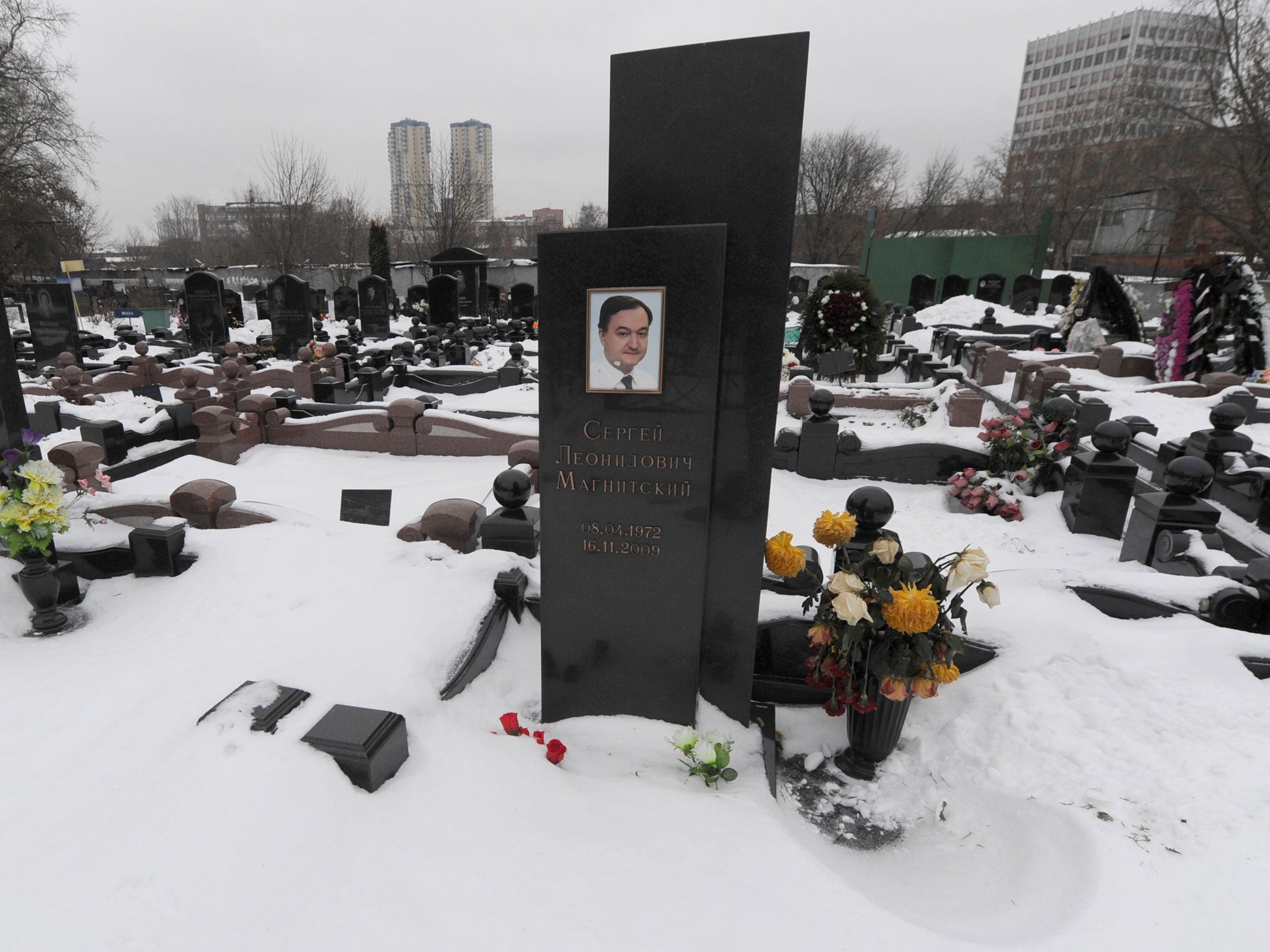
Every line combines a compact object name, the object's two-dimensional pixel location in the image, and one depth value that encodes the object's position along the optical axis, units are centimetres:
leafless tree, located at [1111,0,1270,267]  2066
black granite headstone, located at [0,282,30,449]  424
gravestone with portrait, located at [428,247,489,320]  2648
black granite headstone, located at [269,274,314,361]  1784
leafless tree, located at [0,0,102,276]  2189
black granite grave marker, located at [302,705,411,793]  257
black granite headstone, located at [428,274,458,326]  2144
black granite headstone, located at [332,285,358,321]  2541
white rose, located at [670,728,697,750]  297
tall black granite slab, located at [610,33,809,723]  278
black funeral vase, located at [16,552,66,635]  381
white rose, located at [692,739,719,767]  302
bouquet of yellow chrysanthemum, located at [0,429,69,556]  364
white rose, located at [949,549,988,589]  293
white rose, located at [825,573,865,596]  307
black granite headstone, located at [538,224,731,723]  289
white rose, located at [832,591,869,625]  295
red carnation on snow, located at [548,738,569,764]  307
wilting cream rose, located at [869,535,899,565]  308
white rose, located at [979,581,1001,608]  302
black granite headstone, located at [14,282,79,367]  1413
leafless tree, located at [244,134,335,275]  3081
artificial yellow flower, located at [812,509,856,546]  336
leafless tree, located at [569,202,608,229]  5519
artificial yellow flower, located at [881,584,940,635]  286
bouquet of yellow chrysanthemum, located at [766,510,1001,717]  294
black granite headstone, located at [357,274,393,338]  2070
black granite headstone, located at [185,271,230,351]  1748
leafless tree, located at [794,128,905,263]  4588
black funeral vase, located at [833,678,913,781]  322
